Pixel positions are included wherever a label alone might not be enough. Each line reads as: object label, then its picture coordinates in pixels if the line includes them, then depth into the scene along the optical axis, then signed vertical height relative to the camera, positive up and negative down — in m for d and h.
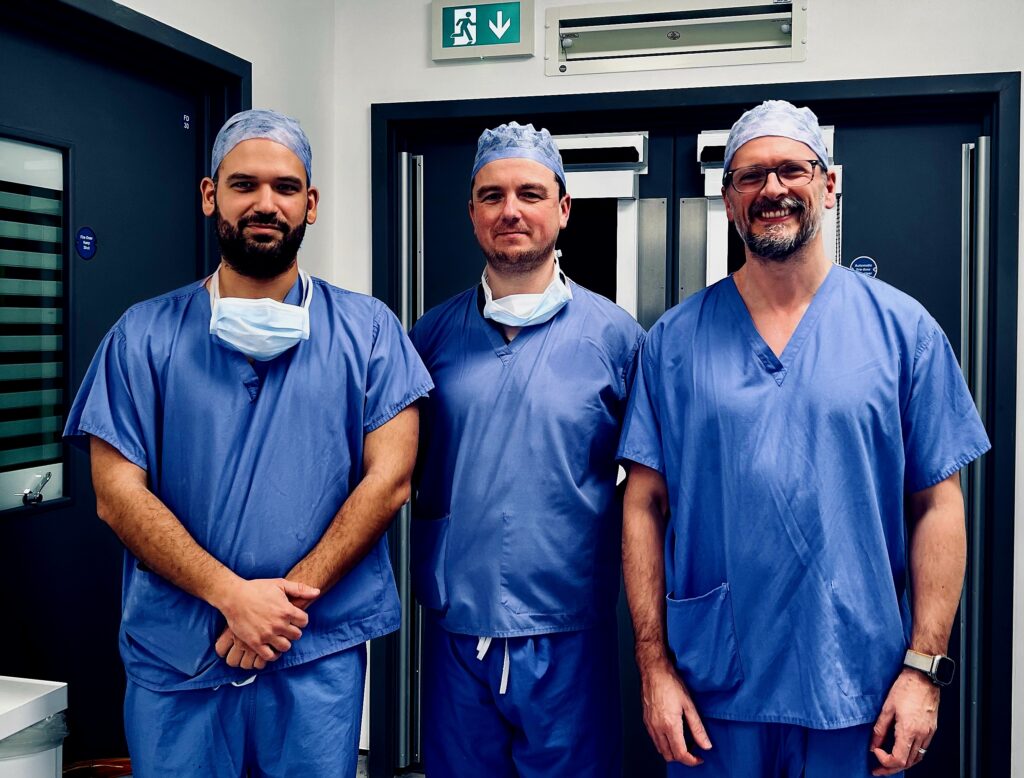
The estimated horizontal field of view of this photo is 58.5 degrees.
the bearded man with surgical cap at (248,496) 1.27 -0.16
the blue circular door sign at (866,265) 2.19 +0.29
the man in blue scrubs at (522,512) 1.44 -0.21
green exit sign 2.25 +0.88
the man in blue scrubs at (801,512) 1.20 -0.17
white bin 1.19 -0.44
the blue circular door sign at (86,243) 1.70 +0.26
